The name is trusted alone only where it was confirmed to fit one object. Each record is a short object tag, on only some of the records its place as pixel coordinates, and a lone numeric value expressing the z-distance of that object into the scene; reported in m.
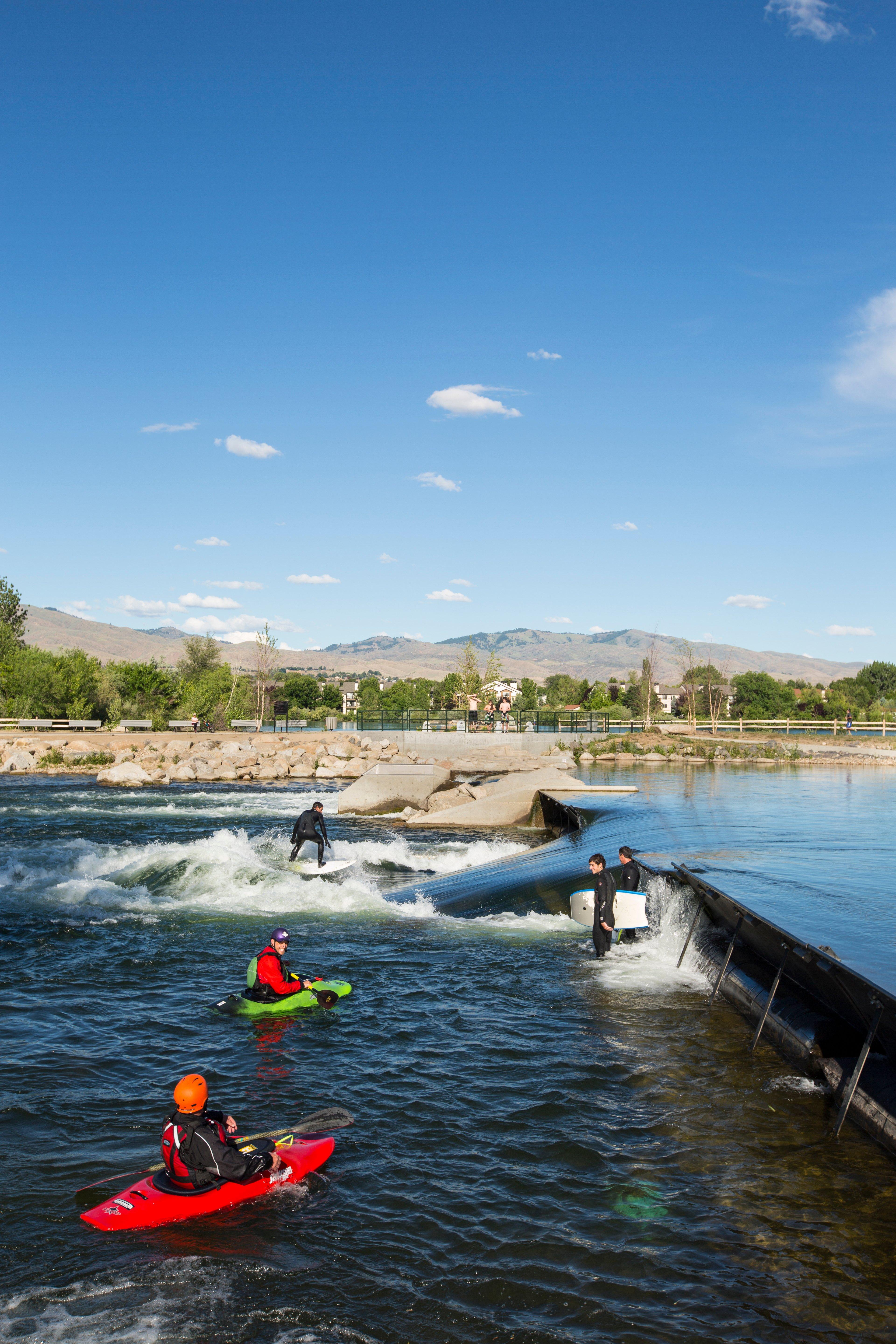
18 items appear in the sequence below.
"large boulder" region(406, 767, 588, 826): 29.55
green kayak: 11.36
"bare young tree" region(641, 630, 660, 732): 66.75
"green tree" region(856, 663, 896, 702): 137.25
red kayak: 6.83
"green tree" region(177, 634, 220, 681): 84.12
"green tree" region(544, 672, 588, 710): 146.75
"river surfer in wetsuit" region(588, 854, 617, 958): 13.04
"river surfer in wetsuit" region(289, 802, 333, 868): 20.69
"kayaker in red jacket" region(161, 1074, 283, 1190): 7.07
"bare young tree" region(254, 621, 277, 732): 74.00
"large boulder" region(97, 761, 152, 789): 39.50
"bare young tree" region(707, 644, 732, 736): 64.94
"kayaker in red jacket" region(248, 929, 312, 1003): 11.42
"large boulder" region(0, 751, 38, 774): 44.00
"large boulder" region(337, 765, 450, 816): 32.41
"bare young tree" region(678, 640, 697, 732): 72.69
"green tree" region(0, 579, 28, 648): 74.50
